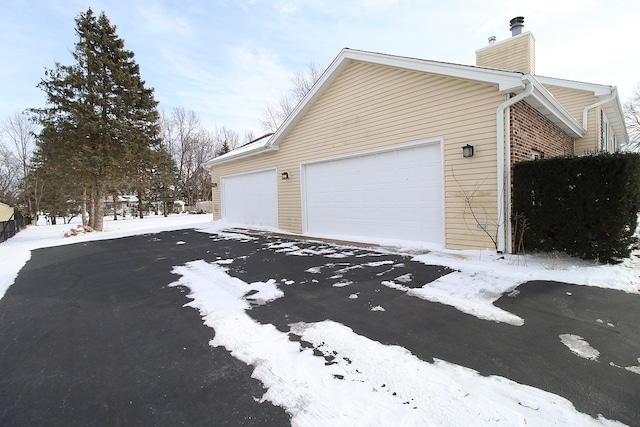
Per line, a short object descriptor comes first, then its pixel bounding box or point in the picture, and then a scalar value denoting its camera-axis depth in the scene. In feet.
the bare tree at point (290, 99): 72.02
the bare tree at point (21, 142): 80.89
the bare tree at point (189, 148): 105.70
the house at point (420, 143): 17.80
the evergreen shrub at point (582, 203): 13.74
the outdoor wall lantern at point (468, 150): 18.20
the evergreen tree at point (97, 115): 40.14
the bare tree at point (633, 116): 68.44
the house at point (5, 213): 40.41
